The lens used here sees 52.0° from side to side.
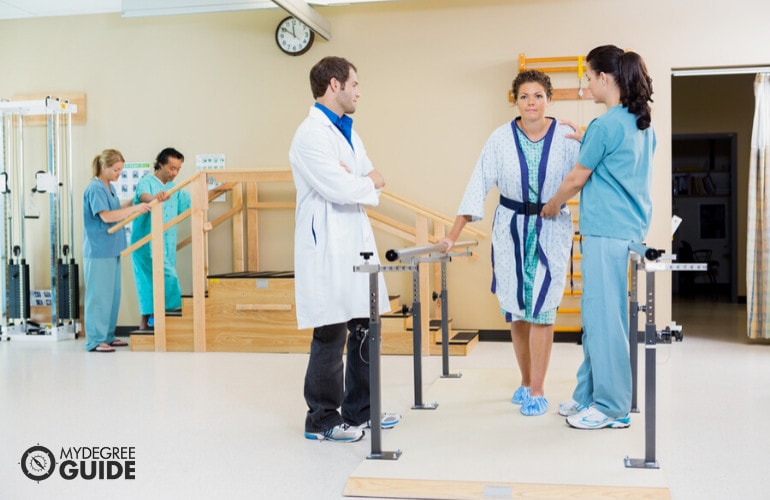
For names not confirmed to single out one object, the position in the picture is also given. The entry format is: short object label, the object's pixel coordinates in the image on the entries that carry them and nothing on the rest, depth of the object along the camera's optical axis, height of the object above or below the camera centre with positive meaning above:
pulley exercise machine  6.70 -0.03
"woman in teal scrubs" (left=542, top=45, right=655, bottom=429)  3.11 +0.10
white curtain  6.02 +0.04
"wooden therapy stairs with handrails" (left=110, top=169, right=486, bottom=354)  5.74 -0.03
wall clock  6.67 +1.64
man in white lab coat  3.19 -0.04
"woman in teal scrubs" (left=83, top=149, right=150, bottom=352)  6.08 -0.10
